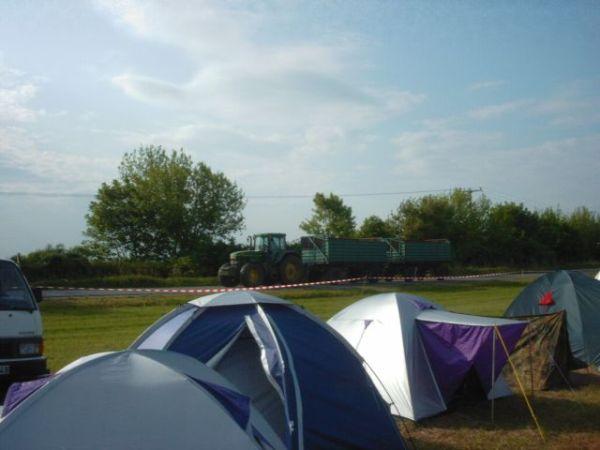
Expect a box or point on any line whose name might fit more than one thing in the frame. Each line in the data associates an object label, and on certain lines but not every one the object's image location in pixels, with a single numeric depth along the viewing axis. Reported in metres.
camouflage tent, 9.20
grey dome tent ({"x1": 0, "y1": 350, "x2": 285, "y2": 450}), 3.94
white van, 7.94
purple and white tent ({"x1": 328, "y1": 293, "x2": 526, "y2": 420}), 7.68
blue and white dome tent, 6.02
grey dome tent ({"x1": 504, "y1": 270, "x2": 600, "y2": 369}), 10.52
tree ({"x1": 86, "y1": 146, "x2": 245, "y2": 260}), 44.38
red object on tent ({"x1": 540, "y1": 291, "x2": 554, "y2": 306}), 11.02
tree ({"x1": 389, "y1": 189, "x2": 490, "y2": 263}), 48.34
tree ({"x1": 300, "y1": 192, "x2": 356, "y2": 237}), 49.25
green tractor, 27.72
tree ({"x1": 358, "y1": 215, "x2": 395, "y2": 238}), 46.88
